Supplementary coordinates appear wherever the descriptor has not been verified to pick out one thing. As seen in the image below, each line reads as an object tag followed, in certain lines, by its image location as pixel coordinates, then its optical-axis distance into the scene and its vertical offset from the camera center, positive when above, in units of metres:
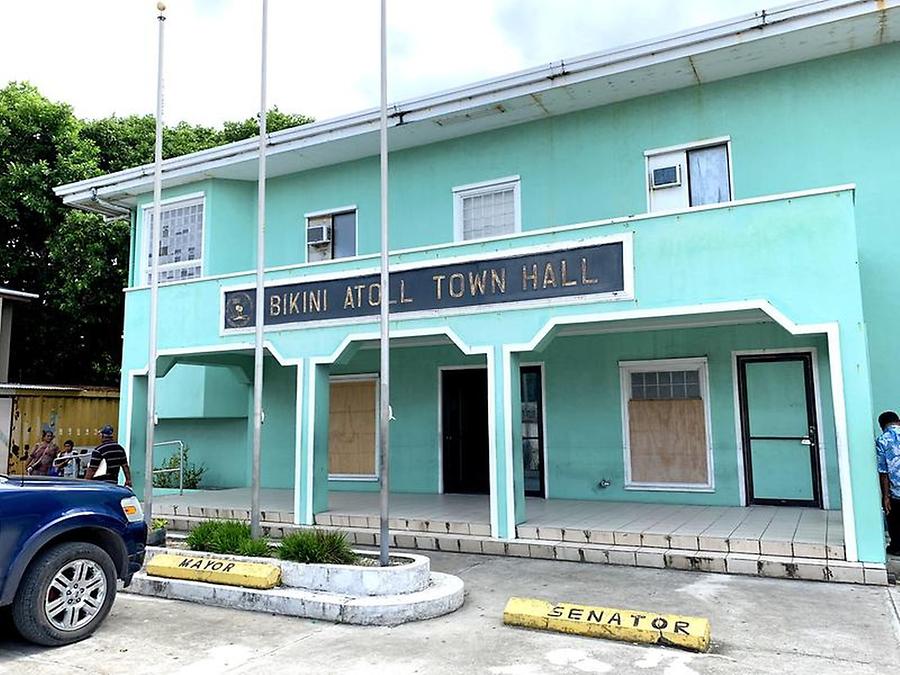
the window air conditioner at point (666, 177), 10.85 +3.83
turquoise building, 8.47 +1.97
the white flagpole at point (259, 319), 8.04 +1.40
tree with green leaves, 18.86 +5.43
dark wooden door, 13.02 +0.25
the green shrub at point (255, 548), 7.54 -1.10
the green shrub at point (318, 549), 7.18 -1.07
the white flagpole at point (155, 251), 9.21 +2.51
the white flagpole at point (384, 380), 7.08 +0.60
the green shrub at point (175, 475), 14.85 -0.65
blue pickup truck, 5.54 -0.86
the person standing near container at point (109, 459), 9.98 -0.20
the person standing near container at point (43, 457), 11.96 -0.19
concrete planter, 6.37 -1.41
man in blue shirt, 7.89 -0.46
